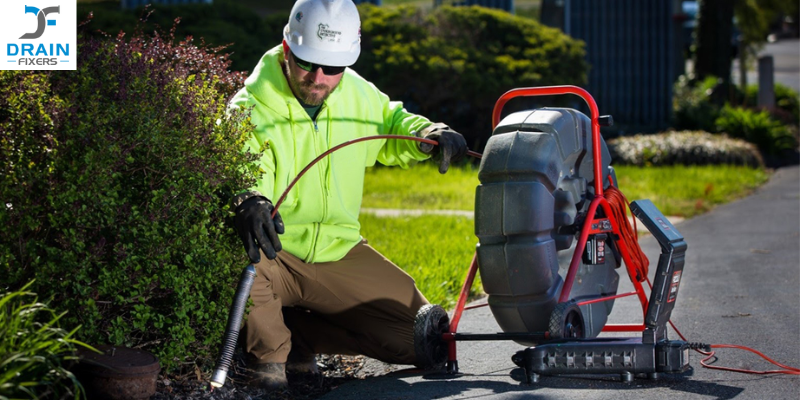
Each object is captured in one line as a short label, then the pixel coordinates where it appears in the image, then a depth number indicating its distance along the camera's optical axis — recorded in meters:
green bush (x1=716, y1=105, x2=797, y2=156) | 14.18
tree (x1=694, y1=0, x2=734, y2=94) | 18.05
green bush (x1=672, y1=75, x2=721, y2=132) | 15.29
